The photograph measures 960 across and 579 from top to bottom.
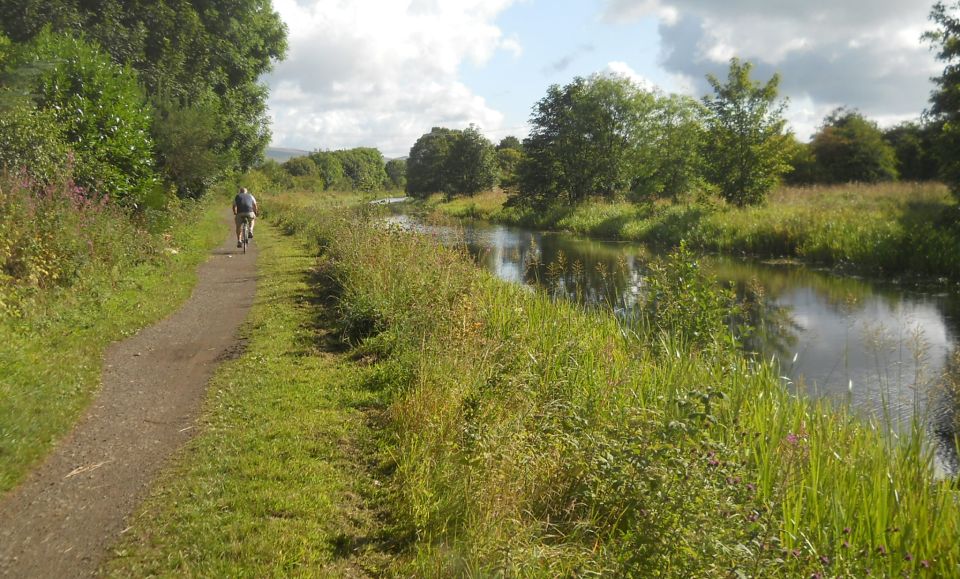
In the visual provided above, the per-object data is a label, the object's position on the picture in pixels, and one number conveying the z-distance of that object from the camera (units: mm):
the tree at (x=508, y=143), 114262
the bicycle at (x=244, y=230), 18188
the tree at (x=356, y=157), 144700
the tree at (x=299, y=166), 96038
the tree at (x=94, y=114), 13219
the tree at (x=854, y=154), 42938
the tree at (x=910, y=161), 42000
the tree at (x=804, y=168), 44938
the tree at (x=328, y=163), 118312
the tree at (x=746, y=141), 28469
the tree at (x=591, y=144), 42094
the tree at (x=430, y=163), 71519
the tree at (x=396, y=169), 128106
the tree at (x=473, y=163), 65188
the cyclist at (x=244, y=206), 17966
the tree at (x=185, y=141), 20875
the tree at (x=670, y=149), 35281
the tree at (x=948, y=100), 17984
